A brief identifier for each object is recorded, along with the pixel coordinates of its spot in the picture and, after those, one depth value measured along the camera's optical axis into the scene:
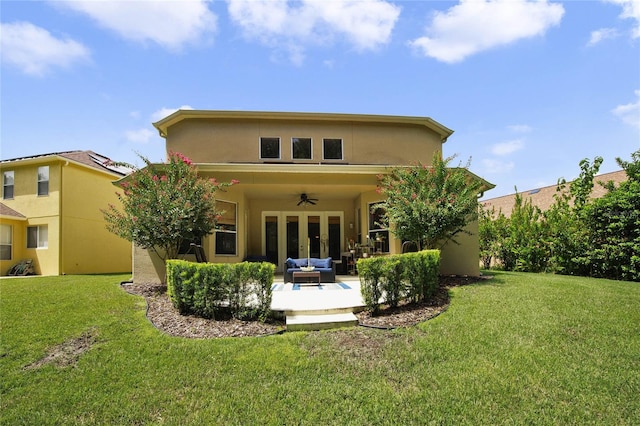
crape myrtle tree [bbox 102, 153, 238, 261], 8.71
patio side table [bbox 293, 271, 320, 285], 10.18
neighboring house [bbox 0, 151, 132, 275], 16.36
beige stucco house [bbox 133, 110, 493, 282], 12.26
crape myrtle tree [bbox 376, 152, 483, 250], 9.20
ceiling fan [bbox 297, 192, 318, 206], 13.95
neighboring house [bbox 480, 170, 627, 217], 17.00
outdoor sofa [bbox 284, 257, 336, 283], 10.77
